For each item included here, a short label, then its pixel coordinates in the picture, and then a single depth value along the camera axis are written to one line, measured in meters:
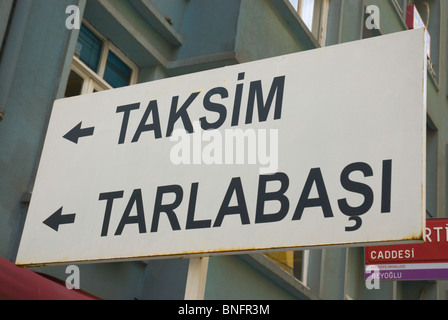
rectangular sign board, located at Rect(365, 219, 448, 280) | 7.95
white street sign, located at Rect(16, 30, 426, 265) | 2.95
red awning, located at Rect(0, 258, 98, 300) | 4.07
